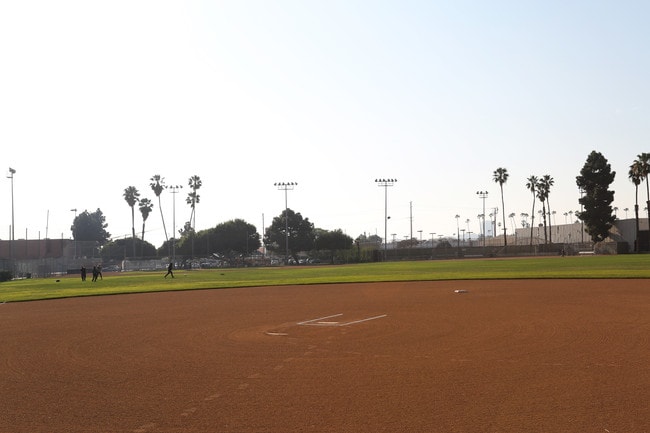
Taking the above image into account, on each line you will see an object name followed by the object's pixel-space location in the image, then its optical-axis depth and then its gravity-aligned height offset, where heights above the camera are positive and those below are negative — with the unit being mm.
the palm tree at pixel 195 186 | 169125 +18910
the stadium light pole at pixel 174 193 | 124450 +14342
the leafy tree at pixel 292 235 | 155500 +4893
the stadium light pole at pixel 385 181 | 142988 +16183
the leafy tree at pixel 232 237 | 153000 +4428
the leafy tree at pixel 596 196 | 113000 +9547
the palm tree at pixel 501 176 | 160500 +18943
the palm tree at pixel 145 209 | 168750 +12761
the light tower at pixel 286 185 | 143400 +15777
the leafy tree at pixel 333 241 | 156125 +3162
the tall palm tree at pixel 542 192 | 156875 +14316
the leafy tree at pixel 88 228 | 186125 +8837
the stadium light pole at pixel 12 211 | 92250 +7009
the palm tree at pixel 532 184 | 159625 +16714
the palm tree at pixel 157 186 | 162500 +18111
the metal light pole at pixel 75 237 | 104762 +6089
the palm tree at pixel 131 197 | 164875 +15705
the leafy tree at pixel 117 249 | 166375 +2064
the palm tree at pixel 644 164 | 114306 +15214
